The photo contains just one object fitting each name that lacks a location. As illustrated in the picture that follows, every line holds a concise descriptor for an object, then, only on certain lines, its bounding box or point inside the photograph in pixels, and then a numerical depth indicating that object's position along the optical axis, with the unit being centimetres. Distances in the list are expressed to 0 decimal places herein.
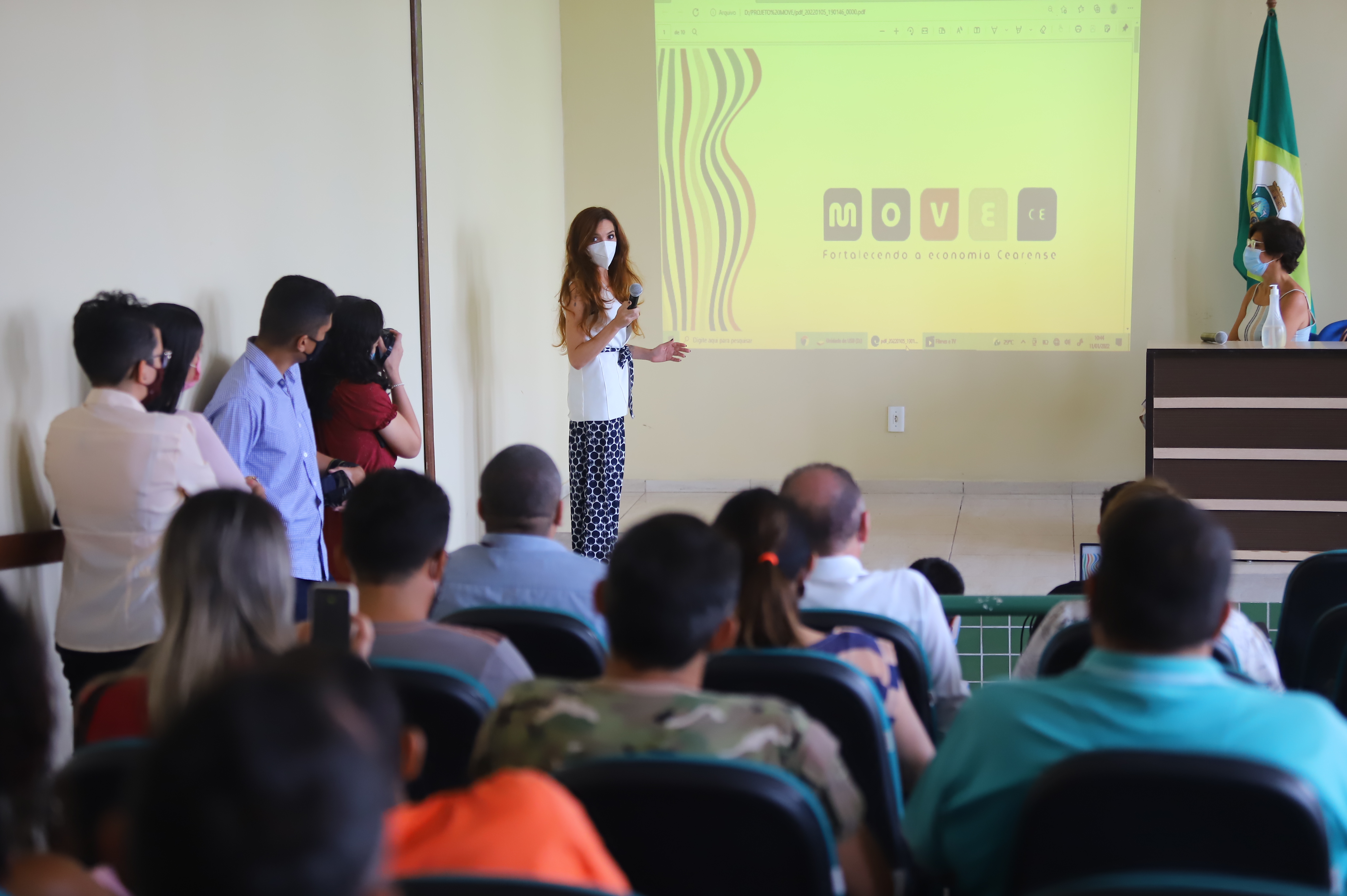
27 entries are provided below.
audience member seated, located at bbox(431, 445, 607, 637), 924
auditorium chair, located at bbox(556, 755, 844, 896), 455
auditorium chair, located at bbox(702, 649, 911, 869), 623
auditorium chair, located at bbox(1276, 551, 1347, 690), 965
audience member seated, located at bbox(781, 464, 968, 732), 842
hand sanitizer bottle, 1227
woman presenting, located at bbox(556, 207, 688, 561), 1213
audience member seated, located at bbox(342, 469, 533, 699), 773
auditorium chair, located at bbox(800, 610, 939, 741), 763
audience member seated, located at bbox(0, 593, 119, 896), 432
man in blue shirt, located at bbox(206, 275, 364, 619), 1023
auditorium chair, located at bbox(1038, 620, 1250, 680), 709
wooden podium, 1230
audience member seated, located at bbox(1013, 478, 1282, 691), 809
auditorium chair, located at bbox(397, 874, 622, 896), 359
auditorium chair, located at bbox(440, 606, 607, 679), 788
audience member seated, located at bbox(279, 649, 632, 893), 385
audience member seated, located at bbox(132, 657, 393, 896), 275
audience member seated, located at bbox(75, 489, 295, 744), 638
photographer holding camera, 1075
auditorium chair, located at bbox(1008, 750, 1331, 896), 453
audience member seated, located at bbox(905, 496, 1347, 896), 514
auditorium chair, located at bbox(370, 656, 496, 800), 625
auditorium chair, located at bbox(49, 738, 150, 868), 504
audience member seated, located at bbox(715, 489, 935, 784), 694
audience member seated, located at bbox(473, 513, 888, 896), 519
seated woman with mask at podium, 1249
